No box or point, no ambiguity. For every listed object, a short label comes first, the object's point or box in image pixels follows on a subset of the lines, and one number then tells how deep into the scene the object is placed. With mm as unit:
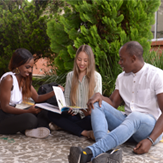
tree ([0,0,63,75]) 8024
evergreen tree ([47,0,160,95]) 5055
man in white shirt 2145
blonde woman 3258
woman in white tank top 2924
